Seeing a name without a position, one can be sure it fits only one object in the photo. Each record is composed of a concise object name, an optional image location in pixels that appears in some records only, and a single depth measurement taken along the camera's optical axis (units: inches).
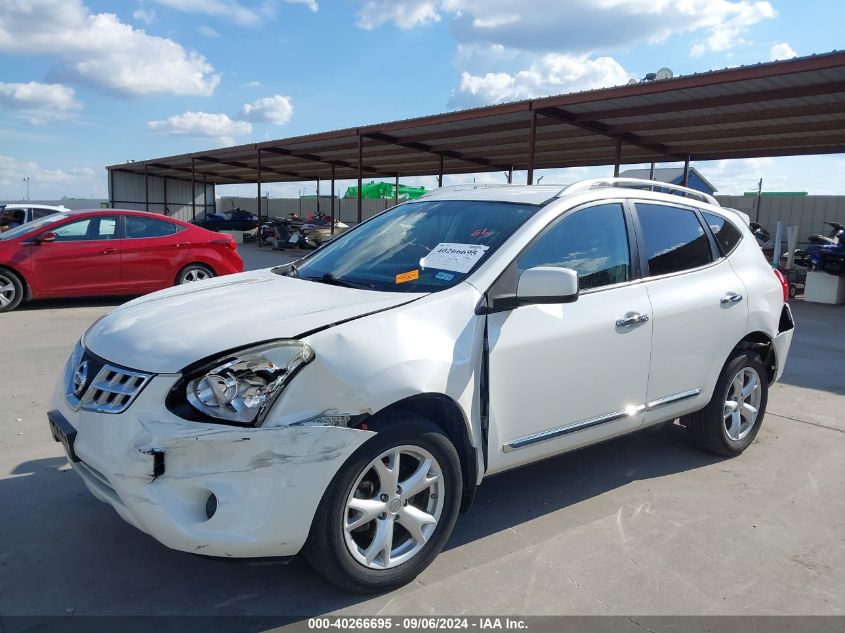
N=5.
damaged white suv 96.0
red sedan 365.7
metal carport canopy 460.1
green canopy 1680.9
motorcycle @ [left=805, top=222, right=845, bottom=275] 517.7
